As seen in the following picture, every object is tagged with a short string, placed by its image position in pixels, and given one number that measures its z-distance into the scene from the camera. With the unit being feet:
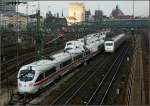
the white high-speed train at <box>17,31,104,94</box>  91.09
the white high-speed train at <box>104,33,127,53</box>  205.67
